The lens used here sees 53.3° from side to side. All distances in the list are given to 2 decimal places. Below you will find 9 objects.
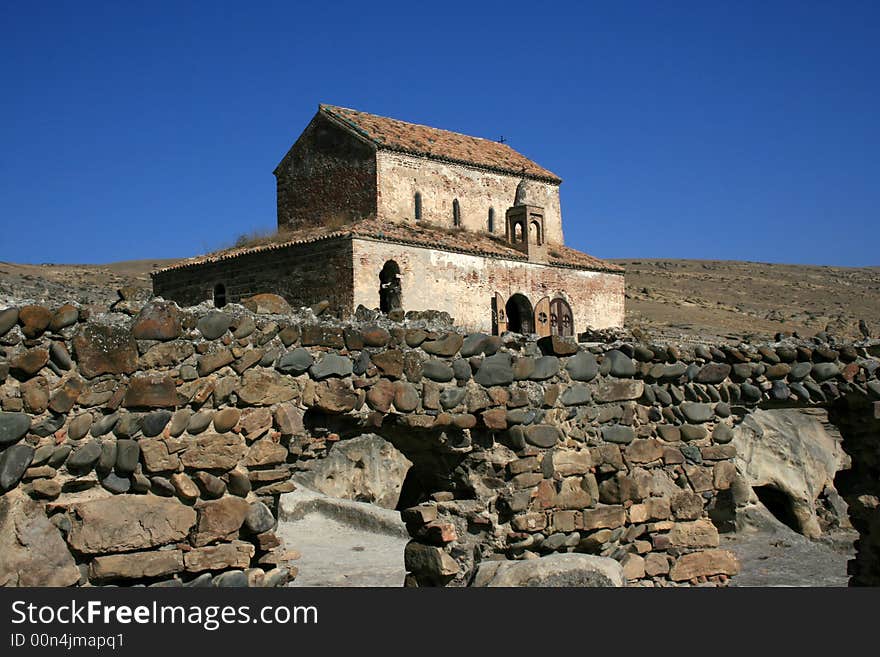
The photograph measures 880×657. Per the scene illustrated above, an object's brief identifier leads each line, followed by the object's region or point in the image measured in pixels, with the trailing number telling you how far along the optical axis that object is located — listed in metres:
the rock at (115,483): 4.81
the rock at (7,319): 4.54
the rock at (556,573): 5.32
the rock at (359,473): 12.77
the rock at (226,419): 5.16
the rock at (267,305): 5.66
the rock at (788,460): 12.70
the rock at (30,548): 4.46
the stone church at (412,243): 22.89
